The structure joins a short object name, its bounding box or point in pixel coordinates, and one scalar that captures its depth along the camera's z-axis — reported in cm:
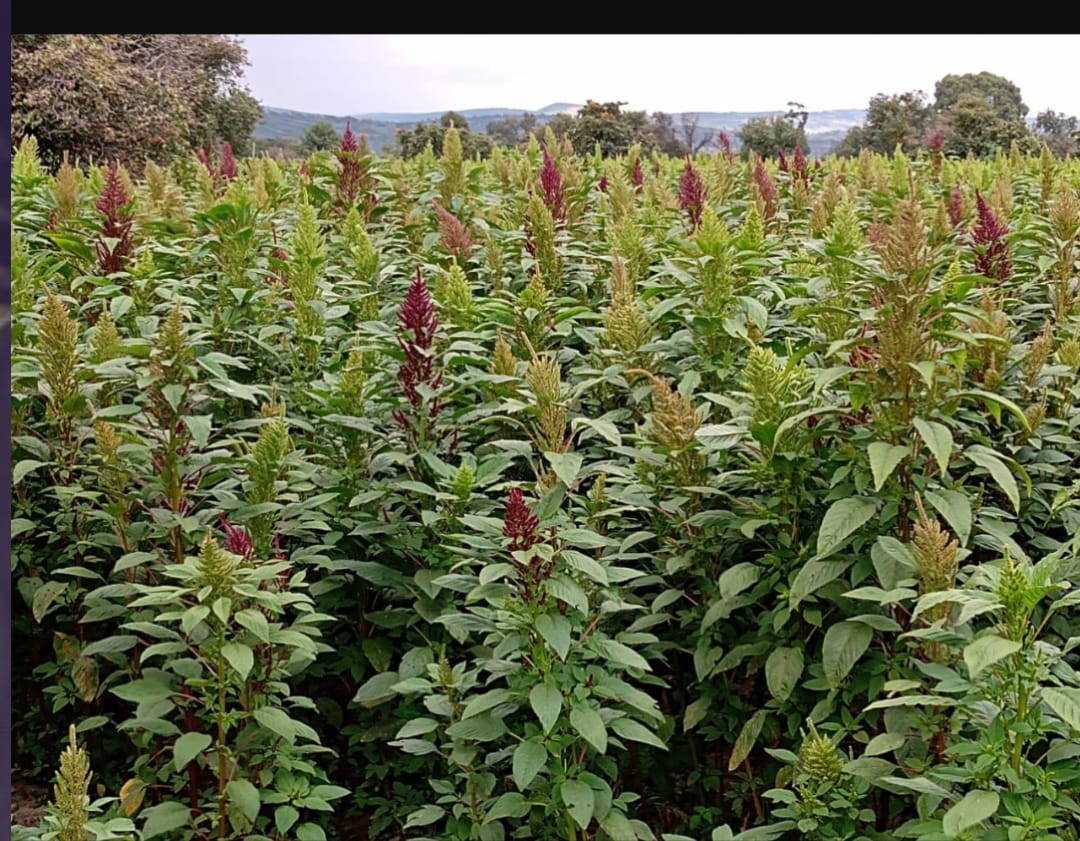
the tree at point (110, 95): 1438
